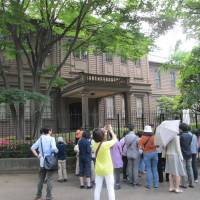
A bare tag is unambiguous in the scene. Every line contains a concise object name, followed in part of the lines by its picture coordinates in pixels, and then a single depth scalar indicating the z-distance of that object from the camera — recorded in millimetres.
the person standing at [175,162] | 7290
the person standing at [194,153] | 8331
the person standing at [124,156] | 8621
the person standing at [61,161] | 8825
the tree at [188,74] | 13162
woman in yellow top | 5550
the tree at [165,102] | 25435
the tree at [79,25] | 12378
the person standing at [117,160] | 7778
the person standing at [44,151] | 6678
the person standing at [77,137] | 9101
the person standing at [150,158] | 7751
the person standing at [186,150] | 7875
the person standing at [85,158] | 7939
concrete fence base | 10366
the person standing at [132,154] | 8143
